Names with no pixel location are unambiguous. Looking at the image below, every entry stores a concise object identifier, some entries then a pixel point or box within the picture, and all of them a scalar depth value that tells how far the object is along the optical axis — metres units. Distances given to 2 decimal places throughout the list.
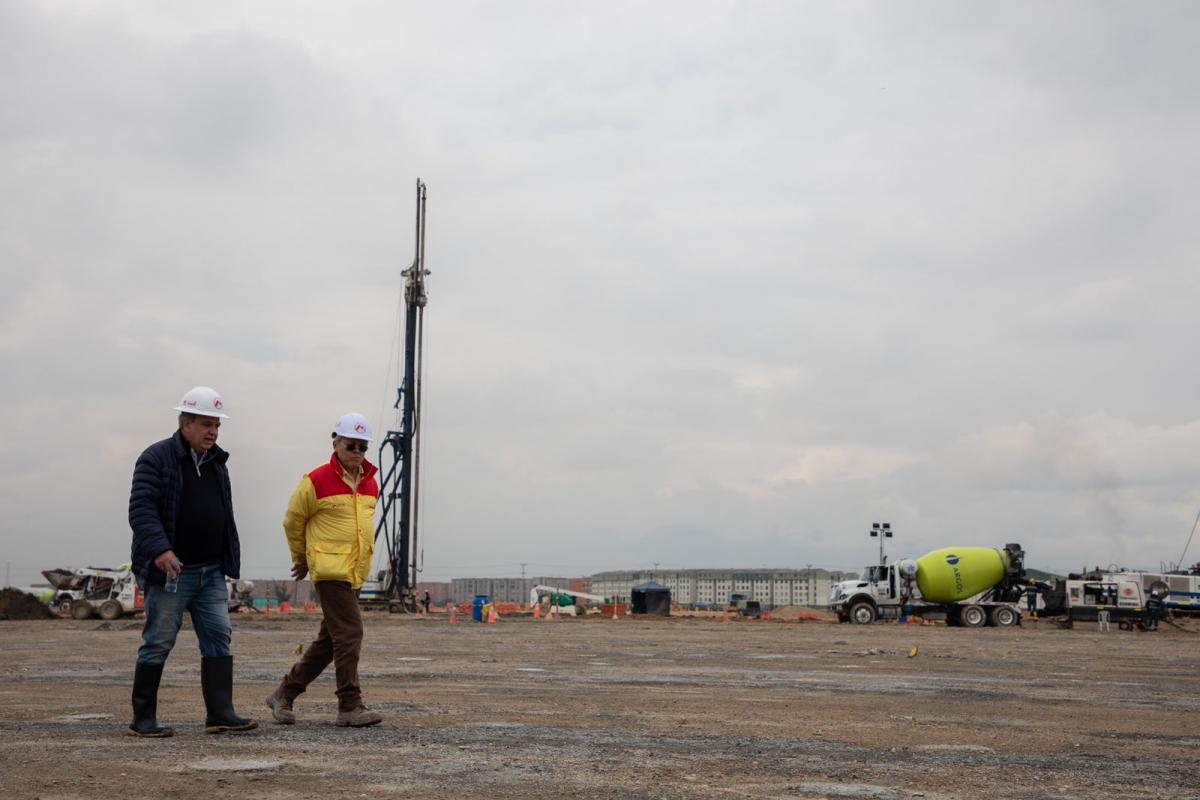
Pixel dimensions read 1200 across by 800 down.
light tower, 58.25
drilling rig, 49.97
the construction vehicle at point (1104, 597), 43.25
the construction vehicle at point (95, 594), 43.03
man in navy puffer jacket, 7.77
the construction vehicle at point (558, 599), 56.86
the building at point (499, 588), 171.36
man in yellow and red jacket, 8.41
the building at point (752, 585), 171.38
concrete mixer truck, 44.03
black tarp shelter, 55.19
